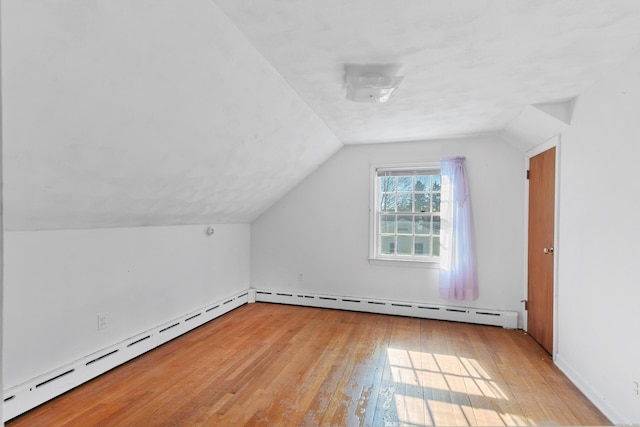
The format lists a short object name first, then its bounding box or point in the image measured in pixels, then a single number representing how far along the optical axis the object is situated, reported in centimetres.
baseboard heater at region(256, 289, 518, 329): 380
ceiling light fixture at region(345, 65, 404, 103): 219
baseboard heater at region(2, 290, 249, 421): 214
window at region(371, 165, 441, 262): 416
